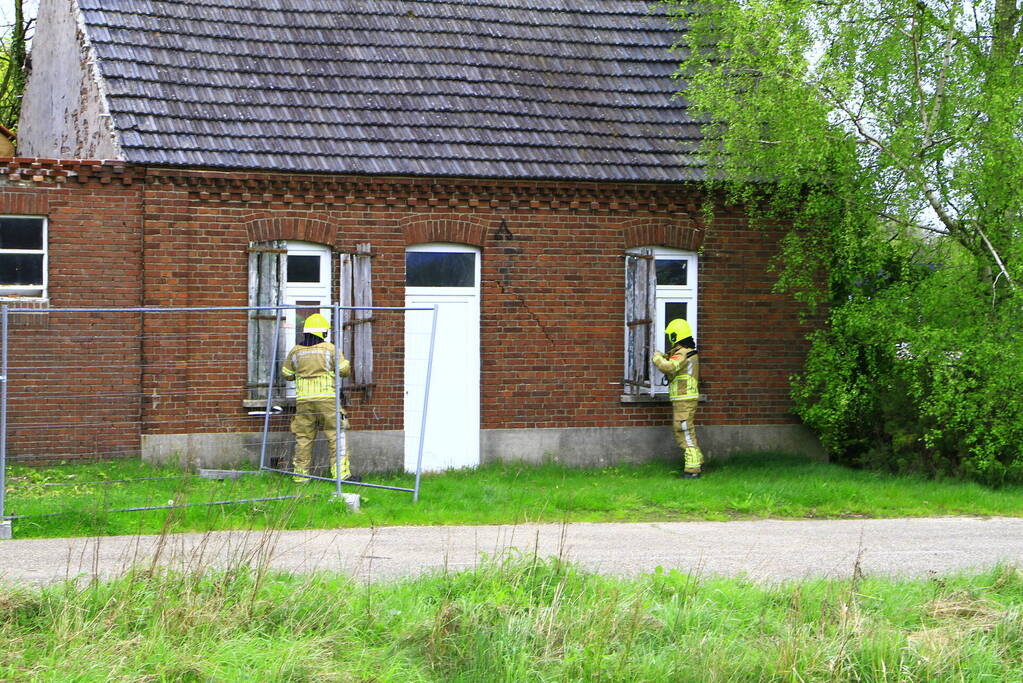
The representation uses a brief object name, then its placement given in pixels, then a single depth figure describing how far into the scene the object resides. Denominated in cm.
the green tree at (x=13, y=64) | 2872
